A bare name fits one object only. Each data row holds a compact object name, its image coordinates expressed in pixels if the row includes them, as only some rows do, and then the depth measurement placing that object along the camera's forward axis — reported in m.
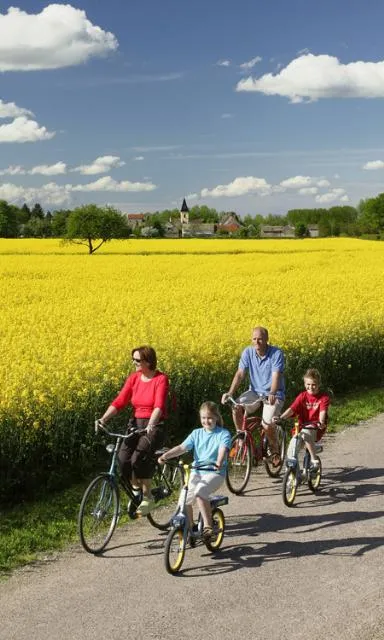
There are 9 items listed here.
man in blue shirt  8.77
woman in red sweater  6.99
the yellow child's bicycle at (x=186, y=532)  6.19
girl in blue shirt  6.48
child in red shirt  8.34
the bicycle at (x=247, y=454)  8.60
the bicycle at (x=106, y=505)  6.73
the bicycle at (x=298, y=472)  7.91
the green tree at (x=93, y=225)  61.50
